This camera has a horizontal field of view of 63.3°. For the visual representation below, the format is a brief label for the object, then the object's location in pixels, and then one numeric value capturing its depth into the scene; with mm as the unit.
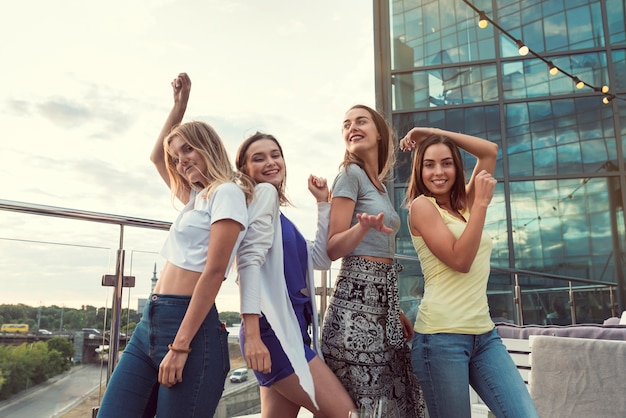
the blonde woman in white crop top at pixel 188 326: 1211
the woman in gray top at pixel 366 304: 1451
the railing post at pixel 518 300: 5603
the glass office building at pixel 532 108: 8742
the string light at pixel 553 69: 6897
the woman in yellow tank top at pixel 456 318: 1417
